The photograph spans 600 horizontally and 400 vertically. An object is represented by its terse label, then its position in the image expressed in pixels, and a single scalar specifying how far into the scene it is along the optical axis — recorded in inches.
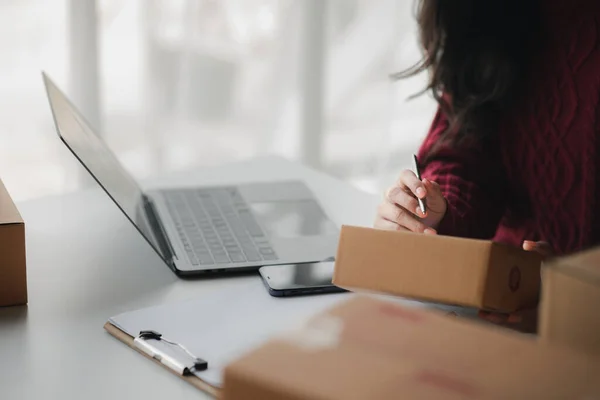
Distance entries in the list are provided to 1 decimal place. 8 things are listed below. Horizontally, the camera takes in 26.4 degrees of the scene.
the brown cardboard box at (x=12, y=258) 71.6
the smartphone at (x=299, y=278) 73.8
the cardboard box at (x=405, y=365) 48.9
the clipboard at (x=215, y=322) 65.7
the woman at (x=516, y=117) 90.4
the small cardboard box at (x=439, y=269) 62.7
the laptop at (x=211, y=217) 79.1
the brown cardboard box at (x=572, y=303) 51.2
